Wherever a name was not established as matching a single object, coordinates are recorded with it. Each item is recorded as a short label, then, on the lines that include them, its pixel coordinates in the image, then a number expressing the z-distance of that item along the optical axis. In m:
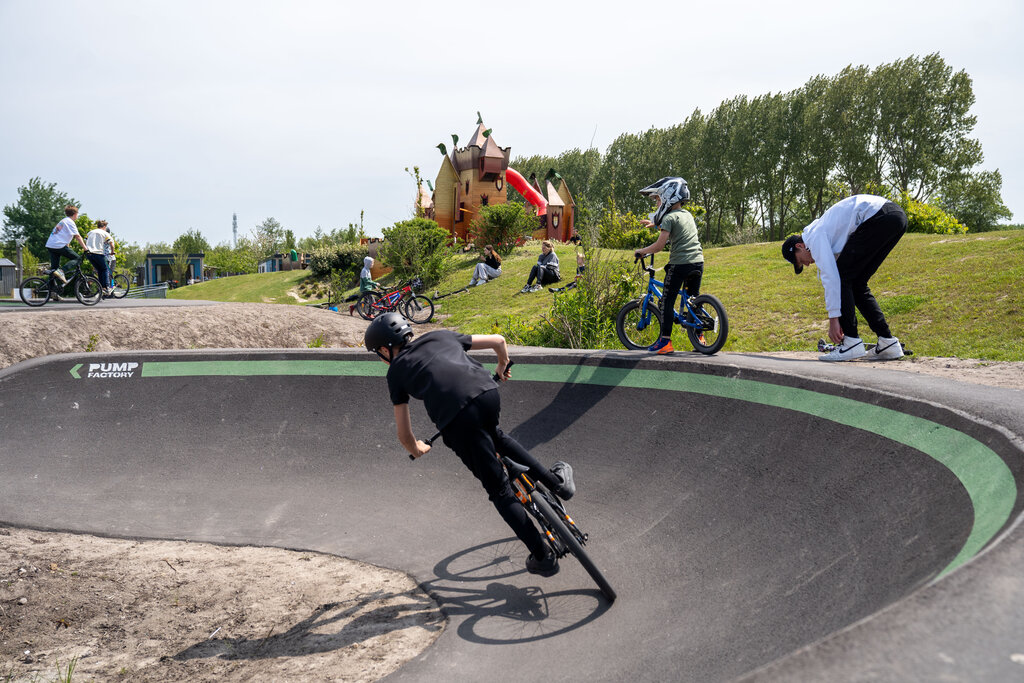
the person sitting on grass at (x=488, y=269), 24.64
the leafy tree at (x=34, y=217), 79.75
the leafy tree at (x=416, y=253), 27.84
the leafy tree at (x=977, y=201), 43.34
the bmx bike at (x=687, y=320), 7.30
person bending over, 6.66
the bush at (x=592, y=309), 10.55
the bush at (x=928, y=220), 22.45
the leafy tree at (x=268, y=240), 104.44
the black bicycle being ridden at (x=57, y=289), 15.31
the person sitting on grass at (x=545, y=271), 20.89
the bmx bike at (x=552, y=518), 3.98
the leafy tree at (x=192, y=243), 104.44
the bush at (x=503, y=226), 33.03
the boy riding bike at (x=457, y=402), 3.97
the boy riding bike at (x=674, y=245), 7.25
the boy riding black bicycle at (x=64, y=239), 14.29
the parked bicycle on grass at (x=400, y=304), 18.56
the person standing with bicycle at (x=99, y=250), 14.95
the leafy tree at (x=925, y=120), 43.91
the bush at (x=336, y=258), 44.75
